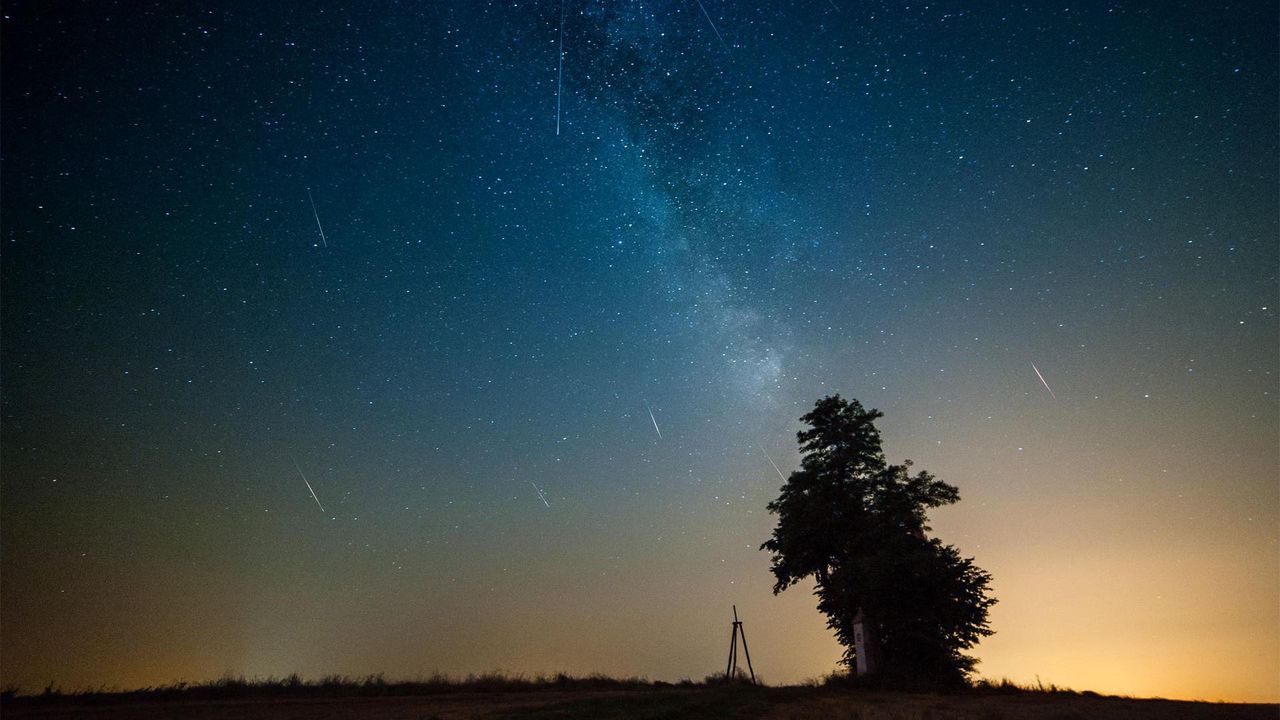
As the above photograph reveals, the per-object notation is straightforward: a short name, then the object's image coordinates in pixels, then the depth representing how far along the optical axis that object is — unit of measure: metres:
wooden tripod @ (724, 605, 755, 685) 27.73
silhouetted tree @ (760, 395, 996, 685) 21.69
